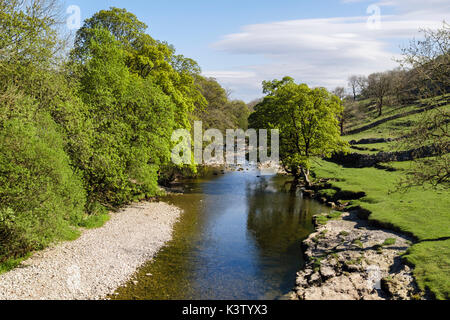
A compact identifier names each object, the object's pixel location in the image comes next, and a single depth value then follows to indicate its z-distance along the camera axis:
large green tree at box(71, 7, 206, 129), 41.22
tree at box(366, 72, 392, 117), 95.23
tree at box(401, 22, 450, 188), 19.72
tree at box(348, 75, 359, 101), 145.12
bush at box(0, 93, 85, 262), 19.30
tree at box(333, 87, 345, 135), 127.04
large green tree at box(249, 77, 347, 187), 46.78
